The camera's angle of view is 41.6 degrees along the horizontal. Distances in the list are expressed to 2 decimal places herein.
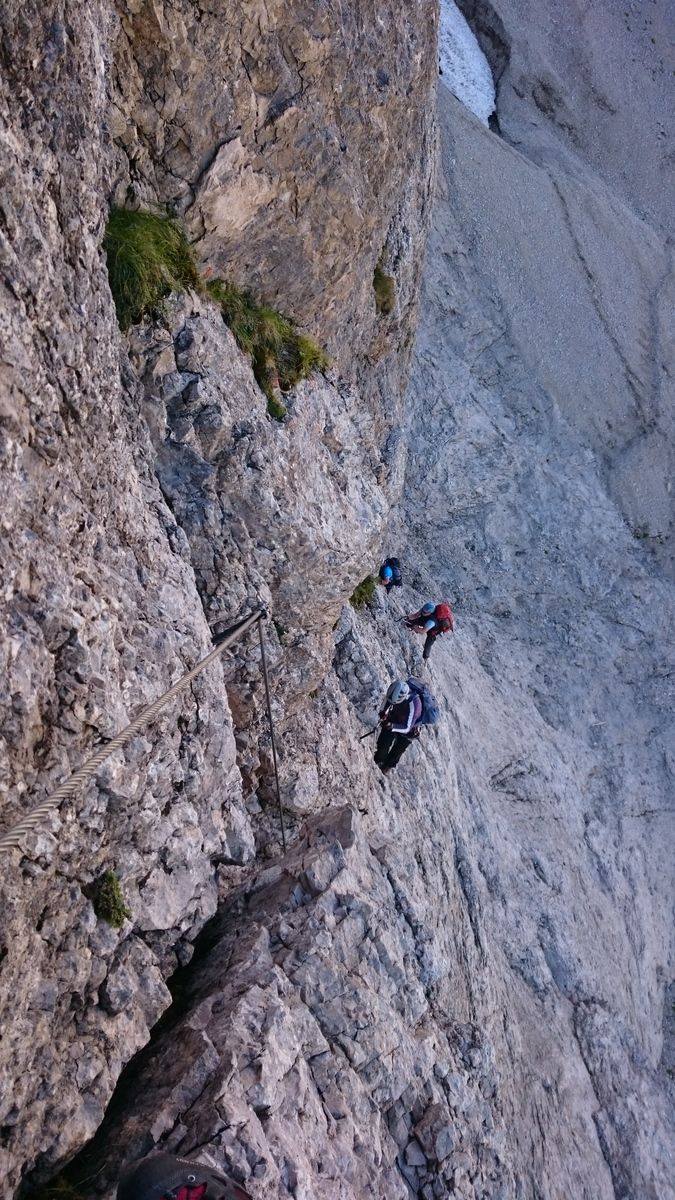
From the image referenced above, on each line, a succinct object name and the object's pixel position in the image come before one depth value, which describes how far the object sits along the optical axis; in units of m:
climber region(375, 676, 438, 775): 12.80
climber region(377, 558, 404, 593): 17.38
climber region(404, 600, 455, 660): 16.88
